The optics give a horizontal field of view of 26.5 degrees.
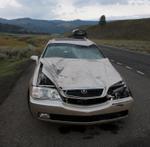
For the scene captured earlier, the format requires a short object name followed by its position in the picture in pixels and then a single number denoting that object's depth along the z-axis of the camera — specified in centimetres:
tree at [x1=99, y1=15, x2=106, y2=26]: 12419
